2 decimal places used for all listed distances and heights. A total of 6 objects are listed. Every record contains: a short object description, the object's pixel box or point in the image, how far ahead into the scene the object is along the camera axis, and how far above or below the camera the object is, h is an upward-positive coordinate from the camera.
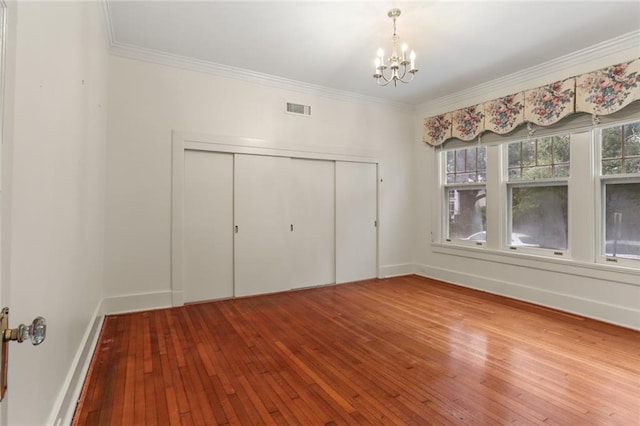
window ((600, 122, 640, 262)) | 3.39 +0.27
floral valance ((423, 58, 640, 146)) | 3.33 +1.38
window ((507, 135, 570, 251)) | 3.97 +0.32
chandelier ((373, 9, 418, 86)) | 2.95 +1.47
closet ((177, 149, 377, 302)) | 4.11 -0.10
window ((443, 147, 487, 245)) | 4.88 +0.35
